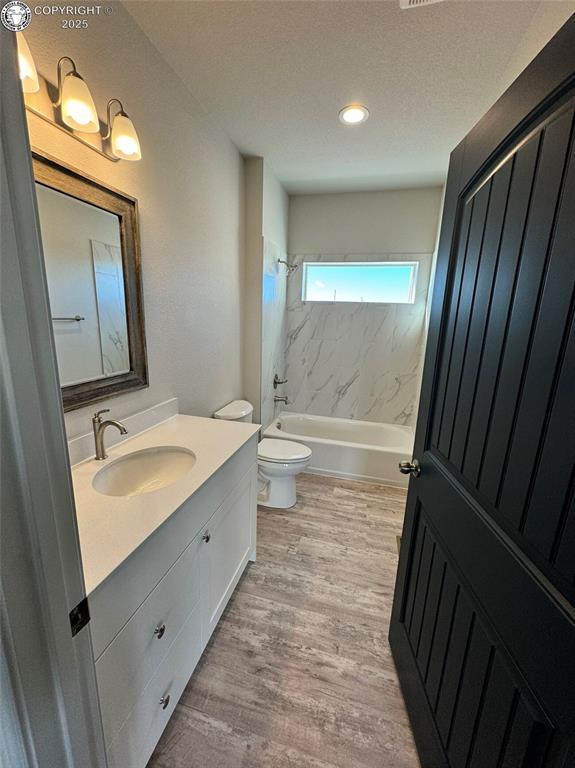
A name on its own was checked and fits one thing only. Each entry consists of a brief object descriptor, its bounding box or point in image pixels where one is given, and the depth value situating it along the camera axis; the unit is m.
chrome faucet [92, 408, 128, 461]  1.23
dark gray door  0.54
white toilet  2.29
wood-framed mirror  1.09
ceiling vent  0.97
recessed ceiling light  1.76
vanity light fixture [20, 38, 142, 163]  0.90
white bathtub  2.82
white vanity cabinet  0.77
